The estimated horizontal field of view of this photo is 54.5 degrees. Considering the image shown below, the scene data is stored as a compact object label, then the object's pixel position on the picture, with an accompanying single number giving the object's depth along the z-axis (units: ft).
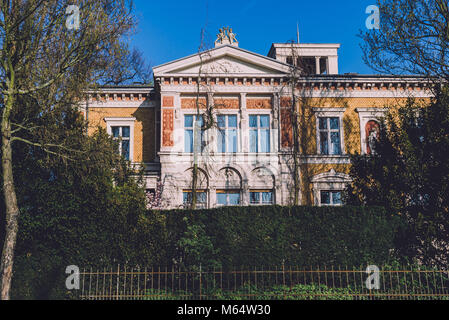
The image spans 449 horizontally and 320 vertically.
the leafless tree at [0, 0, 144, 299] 42.57
